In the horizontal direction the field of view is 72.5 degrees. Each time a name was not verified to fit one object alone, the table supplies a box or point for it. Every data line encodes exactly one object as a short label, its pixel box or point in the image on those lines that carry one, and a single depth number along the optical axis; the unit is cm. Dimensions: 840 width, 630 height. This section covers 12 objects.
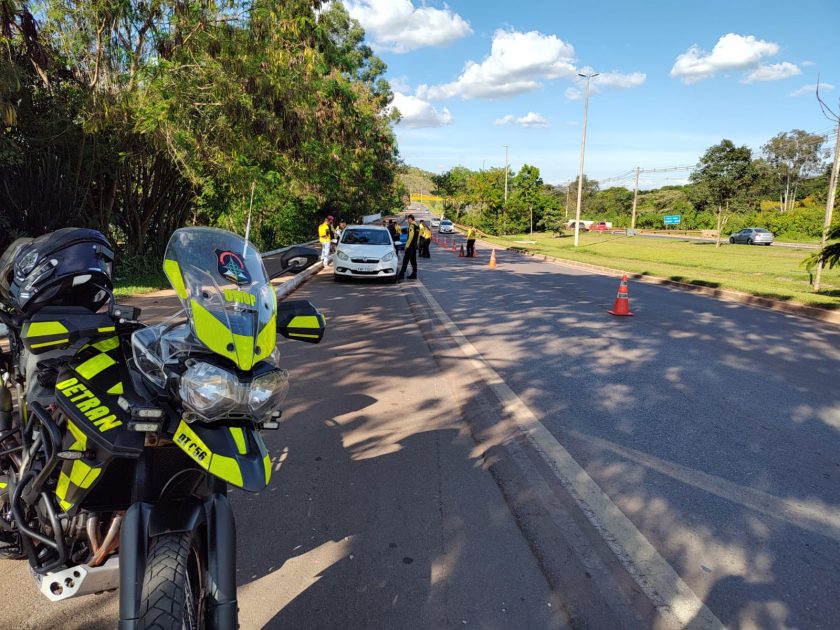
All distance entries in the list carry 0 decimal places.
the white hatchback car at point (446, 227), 6897
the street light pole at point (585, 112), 3819
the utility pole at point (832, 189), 1491
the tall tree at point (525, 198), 6369
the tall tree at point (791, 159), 7544
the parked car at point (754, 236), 4431
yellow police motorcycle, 185
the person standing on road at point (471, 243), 2853
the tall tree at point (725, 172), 4972
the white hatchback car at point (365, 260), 1616
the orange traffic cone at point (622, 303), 1117
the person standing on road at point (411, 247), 1734
